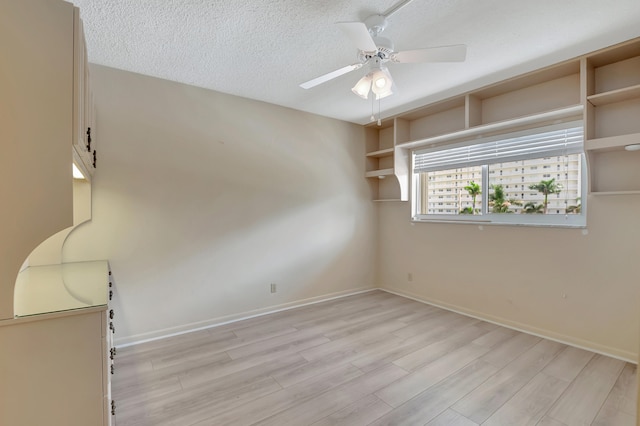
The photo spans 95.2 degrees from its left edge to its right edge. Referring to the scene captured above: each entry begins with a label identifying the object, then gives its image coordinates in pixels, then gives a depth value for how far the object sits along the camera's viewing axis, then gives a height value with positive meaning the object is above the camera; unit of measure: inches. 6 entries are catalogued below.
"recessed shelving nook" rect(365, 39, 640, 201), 97.8 +42.4
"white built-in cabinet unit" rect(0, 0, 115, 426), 46.4 -0.3
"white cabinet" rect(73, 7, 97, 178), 51.5 +22.7
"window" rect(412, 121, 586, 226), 114.9 +16.1
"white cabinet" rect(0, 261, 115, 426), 47.1 -26.0
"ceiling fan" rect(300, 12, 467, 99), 71.5 +40.1
